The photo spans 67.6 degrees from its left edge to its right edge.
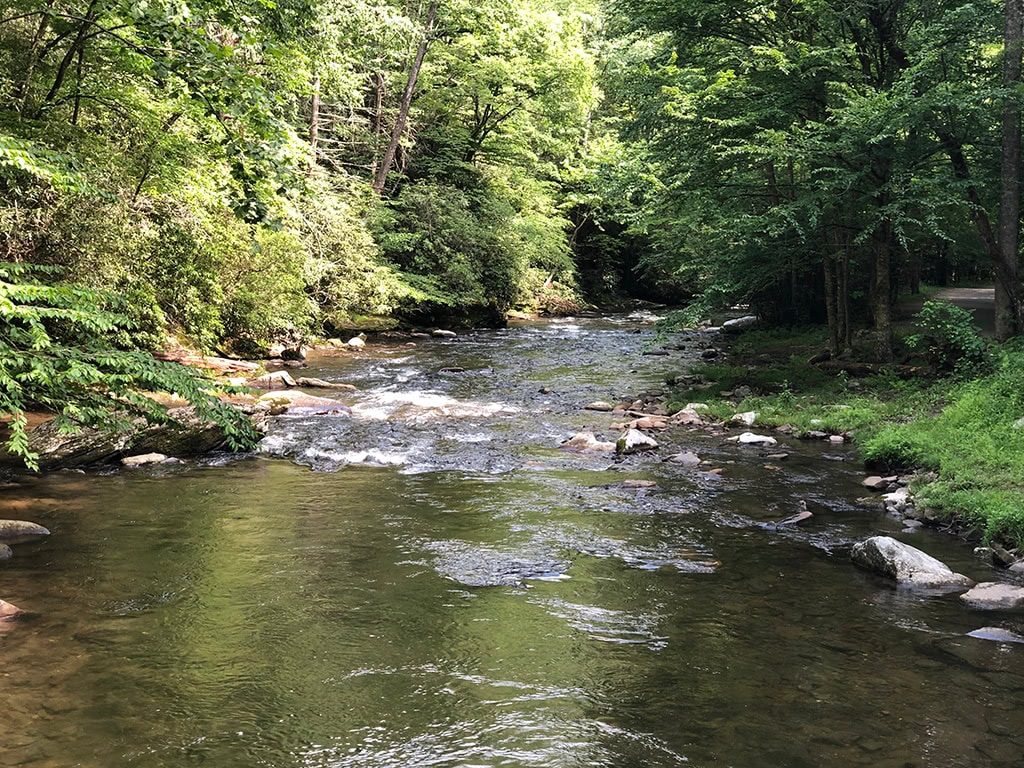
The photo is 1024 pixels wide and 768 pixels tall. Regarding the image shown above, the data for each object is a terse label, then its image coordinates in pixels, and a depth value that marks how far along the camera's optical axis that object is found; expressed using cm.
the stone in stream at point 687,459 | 1060
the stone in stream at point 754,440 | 1179
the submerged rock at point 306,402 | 1380
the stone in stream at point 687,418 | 1316
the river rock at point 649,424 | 1284
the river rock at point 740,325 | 2603
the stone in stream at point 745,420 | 1298
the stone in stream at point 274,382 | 1570
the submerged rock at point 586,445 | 1138
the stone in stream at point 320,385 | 1598
